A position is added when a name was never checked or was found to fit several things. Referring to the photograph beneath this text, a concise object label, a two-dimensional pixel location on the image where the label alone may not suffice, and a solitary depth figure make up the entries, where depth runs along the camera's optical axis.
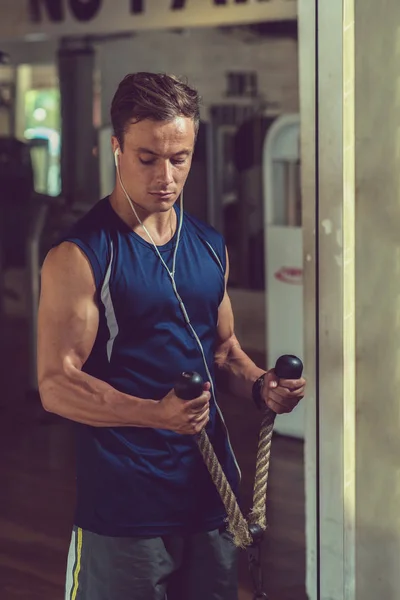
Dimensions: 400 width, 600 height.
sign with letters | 4.96
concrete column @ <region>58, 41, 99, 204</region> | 9.16
